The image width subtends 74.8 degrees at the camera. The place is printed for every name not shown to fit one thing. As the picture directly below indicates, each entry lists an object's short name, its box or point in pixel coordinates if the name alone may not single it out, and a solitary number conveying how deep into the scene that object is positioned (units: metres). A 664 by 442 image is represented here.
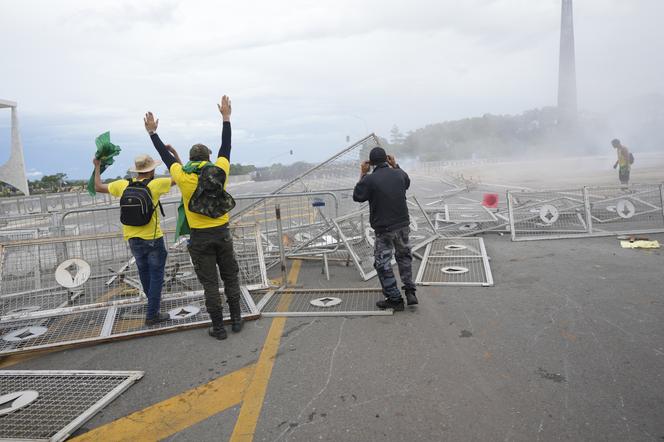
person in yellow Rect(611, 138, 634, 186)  12.91
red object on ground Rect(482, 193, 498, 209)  11.41
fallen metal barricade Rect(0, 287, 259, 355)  4.46
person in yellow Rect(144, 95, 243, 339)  4.23
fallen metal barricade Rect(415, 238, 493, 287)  5.91
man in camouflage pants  4.91
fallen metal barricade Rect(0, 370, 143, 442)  2.89
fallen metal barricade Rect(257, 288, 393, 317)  4.93
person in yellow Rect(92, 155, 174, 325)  4.60
